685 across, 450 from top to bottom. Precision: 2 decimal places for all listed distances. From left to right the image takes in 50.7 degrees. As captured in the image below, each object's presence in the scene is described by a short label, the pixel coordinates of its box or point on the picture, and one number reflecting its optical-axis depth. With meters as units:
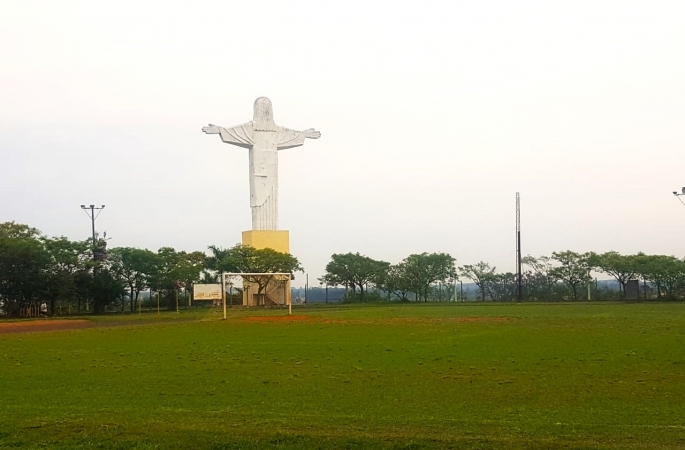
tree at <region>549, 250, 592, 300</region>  84.31
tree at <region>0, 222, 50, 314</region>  63.03
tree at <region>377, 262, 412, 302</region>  88.62
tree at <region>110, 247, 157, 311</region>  75.56
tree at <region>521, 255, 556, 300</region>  88.81
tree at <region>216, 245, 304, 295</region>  73.94
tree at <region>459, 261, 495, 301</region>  96.12
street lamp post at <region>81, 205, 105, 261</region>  80.04
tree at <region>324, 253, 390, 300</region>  88.25
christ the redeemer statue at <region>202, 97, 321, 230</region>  78.56
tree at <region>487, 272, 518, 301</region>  94.38
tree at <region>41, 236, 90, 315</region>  65.81
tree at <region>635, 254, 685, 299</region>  76.25
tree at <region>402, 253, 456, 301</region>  89.31
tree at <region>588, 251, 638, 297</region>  79.31
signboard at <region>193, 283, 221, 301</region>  57.00
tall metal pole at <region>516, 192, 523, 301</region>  79.12
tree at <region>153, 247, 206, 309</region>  73.81
